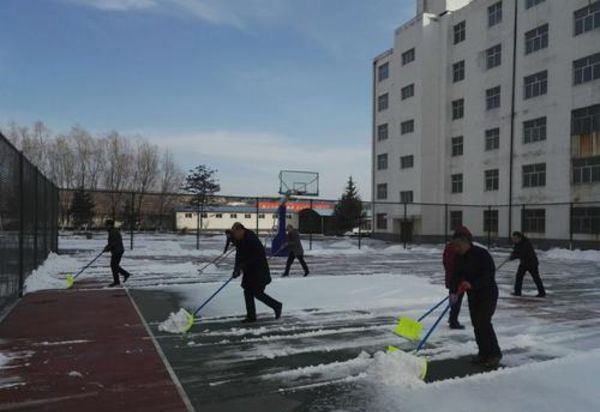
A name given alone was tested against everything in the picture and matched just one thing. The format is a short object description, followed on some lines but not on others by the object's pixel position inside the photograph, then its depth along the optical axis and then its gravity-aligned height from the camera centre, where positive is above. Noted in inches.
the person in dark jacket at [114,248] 549.3 -36.1
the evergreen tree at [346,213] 2721.5 -2.1
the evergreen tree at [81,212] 1752.0 -5.3
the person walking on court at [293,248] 644.7 -40.6
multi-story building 1422.2 +289.7
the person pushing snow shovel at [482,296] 260.8 -37.9
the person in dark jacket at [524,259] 496.5 -38.8
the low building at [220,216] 2753.0 -25.3
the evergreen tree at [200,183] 3184.1 +159.2
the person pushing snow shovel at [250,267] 360.5 -34.8
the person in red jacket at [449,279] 344.5 -40.8
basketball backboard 1242.6 +67.0
